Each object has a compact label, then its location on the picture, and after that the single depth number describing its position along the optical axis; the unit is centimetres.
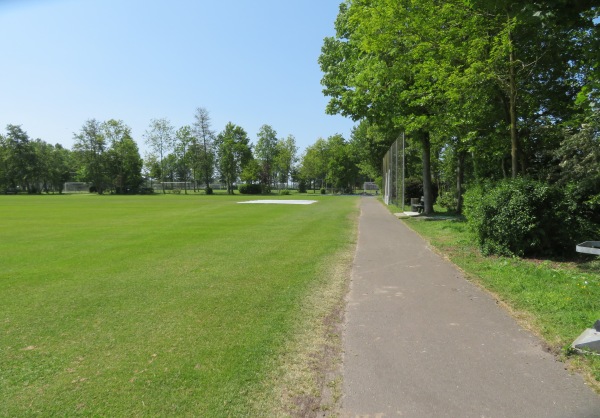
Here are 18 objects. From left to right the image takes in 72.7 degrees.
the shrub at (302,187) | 9440
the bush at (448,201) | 2497
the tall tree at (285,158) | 8862
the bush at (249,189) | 7950
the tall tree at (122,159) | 8931
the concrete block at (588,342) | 399
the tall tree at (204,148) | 8850
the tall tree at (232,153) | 8756
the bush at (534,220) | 873
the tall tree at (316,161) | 8762
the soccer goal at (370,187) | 9635
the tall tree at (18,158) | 8600
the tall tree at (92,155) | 8806
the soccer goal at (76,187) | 10288
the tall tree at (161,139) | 9075
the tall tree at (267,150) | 8931
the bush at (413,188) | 3247
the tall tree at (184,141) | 8900
